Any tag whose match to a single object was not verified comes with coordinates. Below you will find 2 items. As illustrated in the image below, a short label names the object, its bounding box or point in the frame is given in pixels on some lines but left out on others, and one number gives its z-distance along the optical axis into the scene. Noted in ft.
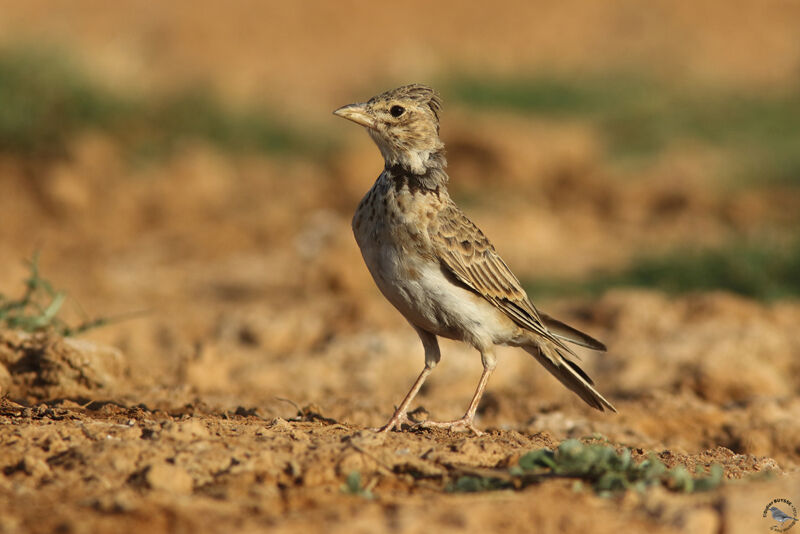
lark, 30.96
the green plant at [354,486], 21.01
